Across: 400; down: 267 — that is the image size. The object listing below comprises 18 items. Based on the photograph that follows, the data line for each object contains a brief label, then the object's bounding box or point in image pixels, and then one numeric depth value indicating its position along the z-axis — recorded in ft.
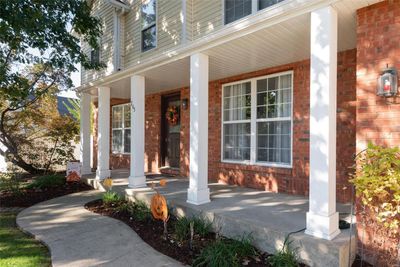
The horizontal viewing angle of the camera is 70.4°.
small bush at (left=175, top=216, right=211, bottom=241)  14.03
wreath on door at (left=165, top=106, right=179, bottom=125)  29.35
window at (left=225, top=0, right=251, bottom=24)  17.35
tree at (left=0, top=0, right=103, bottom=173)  19.24
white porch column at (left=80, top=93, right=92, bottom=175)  31.78
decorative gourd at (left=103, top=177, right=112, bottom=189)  20.31
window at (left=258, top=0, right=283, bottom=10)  15.83
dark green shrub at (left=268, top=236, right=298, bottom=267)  10.89
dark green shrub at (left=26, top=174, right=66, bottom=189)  26.35
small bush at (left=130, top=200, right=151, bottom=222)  17.35
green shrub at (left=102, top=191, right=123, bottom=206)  20.98
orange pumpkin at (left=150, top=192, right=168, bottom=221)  15.35
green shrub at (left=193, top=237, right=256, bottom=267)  11.04
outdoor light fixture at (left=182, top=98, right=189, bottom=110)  27.41
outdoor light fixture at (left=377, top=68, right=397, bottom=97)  10.26
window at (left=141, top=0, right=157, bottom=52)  23.82
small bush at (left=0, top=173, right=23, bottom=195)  24.62
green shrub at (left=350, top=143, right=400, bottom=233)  9.70
